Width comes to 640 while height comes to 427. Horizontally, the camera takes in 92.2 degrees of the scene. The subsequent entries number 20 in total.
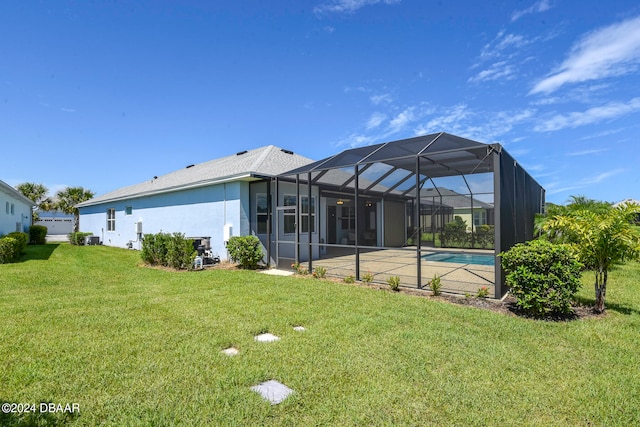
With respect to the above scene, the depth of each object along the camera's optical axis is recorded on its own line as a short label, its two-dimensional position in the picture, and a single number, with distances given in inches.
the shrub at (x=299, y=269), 348.8
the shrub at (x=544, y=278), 187.0
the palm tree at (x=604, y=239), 192.2
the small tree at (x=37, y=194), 1165.7
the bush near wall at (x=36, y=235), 802.2
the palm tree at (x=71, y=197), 1115.3
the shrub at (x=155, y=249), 405.1
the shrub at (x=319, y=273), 328.5
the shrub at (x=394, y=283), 268.0
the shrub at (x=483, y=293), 234.5
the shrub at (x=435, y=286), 248.2
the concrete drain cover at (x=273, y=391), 100.3
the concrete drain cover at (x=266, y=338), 151.8
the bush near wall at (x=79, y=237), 764.6
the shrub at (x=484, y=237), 608.1
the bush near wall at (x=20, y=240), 462.3
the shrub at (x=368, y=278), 292.9
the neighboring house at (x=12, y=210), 571.5
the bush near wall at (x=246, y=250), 371.2
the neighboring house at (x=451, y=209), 646.5
